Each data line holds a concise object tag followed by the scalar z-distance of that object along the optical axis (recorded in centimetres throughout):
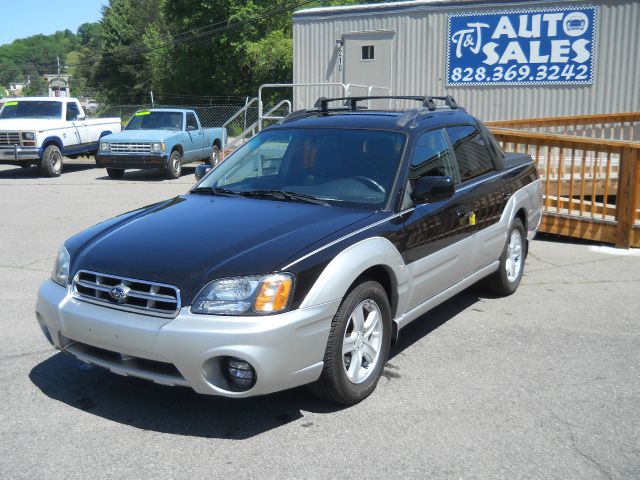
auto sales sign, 1587
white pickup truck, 1773
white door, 1802
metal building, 1574
